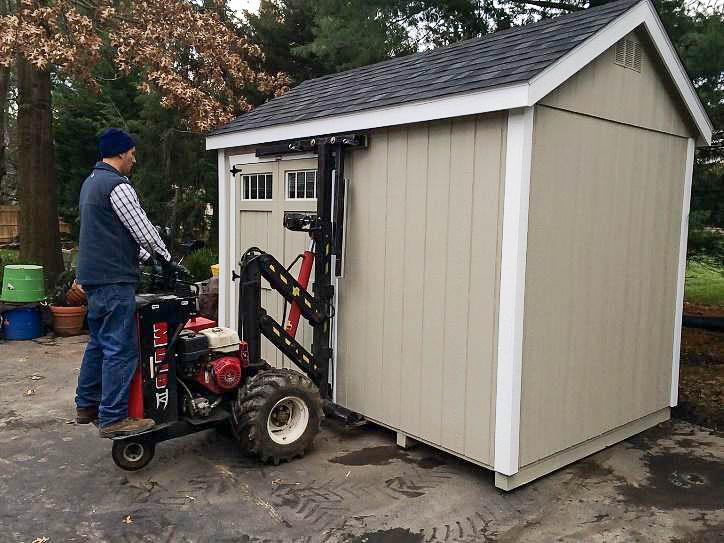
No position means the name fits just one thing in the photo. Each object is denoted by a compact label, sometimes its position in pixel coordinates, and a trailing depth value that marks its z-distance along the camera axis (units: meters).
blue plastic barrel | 7.55
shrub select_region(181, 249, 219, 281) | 9.76
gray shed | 3.54
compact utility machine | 3.63
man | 3.42
